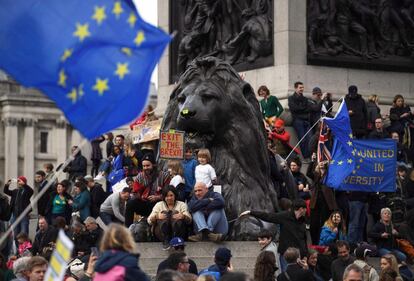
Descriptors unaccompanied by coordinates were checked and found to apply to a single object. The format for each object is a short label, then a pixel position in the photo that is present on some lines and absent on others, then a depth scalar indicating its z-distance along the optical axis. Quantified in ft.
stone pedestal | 103.76
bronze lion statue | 82.79
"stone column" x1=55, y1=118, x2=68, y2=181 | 415.23
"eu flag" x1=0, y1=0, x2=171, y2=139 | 44.65
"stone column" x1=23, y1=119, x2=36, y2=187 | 415.23
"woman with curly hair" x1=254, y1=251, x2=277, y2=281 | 62.64
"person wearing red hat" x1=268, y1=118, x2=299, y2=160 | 97.30
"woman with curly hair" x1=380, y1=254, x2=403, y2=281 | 67.87
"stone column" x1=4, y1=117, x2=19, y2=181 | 416.67
